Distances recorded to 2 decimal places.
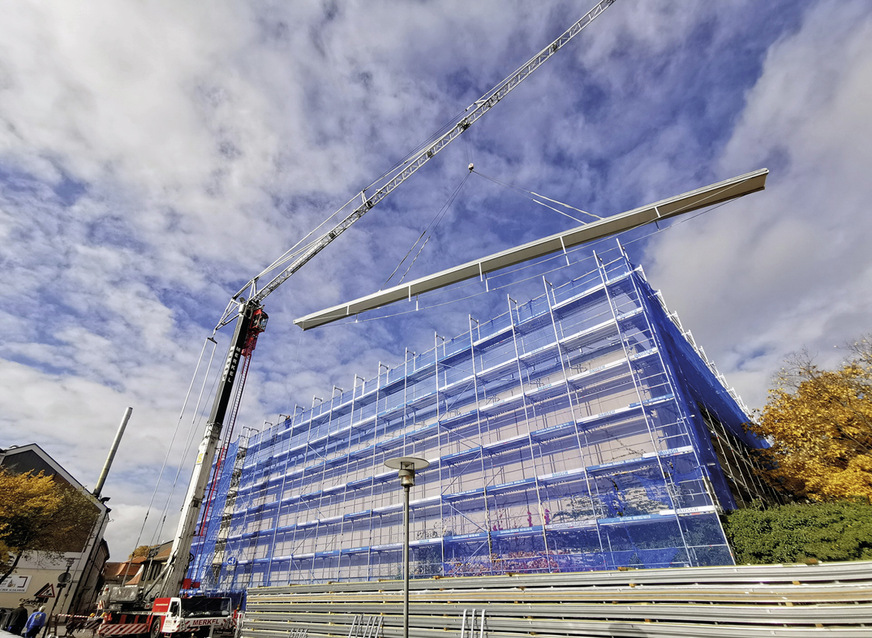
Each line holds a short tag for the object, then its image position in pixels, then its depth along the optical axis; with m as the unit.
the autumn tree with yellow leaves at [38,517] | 19.66
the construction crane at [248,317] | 16.69
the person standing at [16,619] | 11.63
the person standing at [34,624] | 10.48
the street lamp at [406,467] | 6.45
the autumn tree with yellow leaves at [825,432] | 11.68
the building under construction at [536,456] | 12.22
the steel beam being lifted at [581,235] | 11.66
